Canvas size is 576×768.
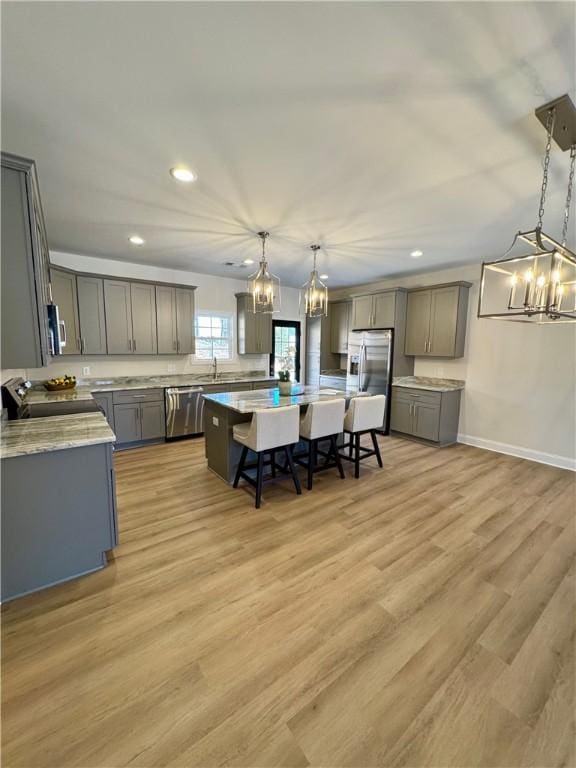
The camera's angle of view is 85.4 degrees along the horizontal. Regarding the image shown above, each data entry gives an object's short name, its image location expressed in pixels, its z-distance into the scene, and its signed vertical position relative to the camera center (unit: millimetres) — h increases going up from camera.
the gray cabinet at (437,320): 4789 +365
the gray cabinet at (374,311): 5320 +561
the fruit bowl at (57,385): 3971 -613
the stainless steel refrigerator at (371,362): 5371 -362
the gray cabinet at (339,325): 6621 +362
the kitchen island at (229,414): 3295 -821
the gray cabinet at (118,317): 4531 +315
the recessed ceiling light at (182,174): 2207 +1189
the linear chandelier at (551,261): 1621 +490
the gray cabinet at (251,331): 5871 +183
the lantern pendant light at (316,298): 3533 +489
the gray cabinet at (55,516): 1845 -1129
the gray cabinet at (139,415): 4422 -1113
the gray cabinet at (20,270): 1826 +409
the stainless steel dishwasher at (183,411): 4781 -1121
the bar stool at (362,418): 3572 -875
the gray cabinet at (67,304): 4078 +440
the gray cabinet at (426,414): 4746 -1110
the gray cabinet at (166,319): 4941 +313
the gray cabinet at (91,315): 4324 +323
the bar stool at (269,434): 2865 -895
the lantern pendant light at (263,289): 3233 +529
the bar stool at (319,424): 3271 -882
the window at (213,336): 5656 +74
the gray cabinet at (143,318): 4738 +317
